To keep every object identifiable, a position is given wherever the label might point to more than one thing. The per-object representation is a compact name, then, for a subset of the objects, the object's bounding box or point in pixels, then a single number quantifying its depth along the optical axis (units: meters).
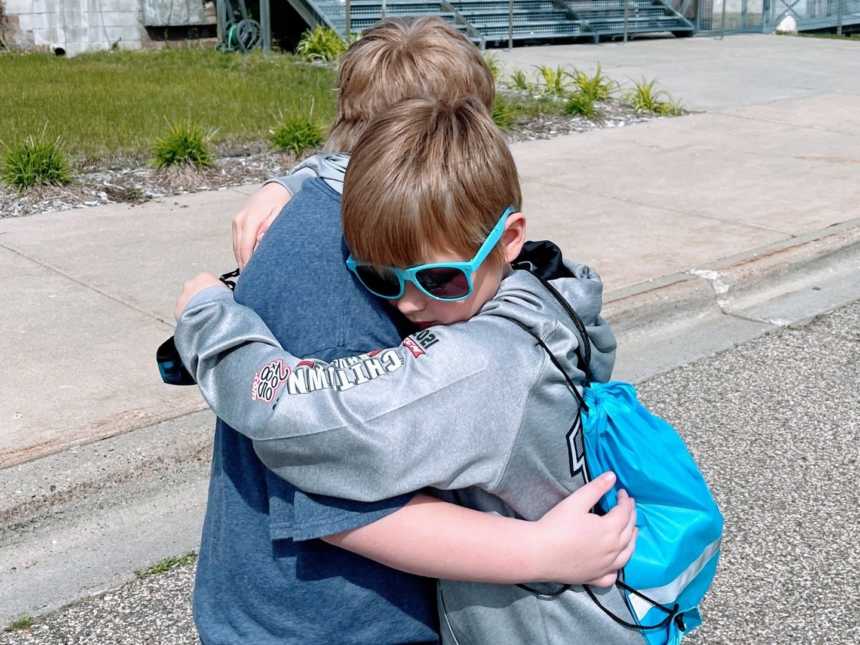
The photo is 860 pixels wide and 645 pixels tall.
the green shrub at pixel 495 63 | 12.10
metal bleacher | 15.46
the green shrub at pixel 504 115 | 9.98
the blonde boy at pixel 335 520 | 1.47
